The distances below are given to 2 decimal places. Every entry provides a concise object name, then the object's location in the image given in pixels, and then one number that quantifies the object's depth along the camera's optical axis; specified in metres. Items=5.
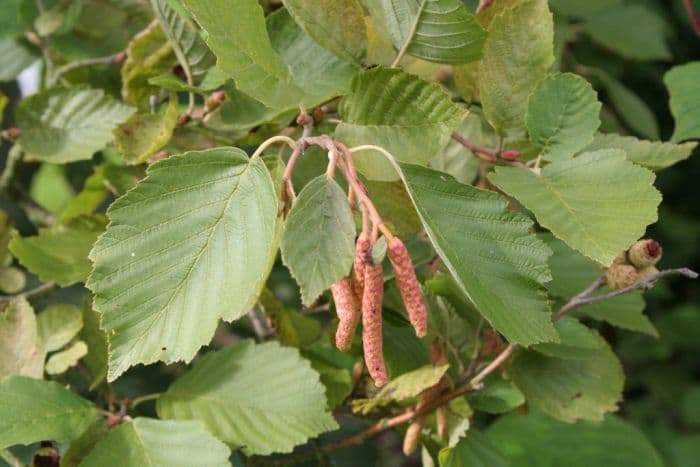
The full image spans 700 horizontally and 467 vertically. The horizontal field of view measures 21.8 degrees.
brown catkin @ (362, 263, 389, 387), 0.46
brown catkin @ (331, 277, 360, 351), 0.46
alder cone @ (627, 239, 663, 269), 0.50
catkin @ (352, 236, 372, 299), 0.46
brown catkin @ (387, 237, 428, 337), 0.46
